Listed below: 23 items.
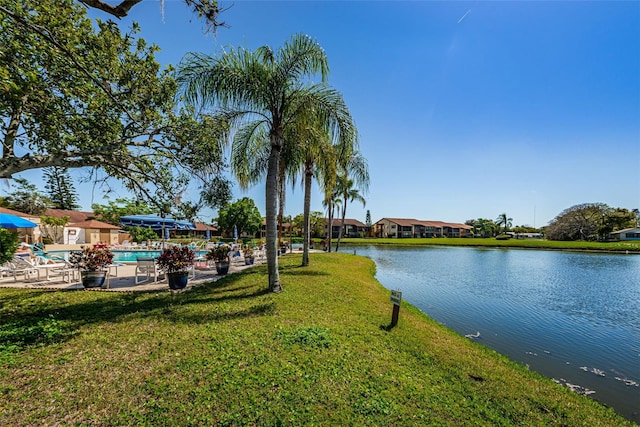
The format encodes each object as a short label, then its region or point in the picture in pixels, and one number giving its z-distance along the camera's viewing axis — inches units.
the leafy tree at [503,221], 3838.6
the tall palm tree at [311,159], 359.9
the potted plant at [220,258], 454.3
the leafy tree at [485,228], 3668.8
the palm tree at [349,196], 1165.1
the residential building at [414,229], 3314.5
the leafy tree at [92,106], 183.2
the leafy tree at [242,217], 1927.9
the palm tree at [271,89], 305.1
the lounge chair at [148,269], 385.7
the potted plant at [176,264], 317.7
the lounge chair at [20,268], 377.3
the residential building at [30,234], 892.2
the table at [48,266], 370.0
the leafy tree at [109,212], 1549.0
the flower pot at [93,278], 335.0
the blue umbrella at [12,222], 554.1
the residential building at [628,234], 2474.2
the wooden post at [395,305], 250.1
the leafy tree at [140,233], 1286.3
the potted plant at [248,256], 584.1
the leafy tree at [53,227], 1013.8
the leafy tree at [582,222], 2578.7
